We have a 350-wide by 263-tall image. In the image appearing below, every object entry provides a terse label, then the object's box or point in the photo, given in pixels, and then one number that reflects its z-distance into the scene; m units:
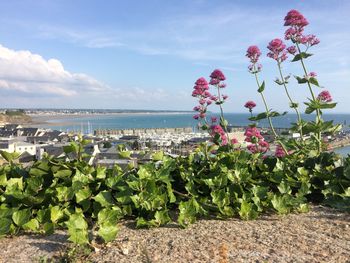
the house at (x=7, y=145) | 53.10
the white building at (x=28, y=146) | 53.94
